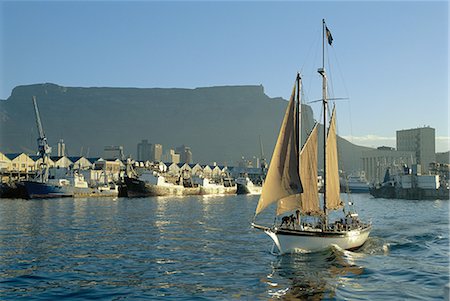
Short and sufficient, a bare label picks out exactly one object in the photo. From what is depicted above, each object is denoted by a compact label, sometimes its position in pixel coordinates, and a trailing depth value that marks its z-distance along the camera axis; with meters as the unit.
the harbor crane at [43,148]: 139.62
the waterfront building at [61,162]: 175.25
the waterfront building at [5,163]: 149.27
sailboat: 33.38
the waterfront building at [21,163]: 157.88
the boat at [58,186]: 117.06
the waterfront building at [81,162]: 182.75
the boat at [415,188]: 150.00
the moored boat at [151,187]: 139.88
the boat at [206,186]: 186.57
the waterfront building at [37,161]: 164.29
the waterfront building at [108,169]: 173.40
